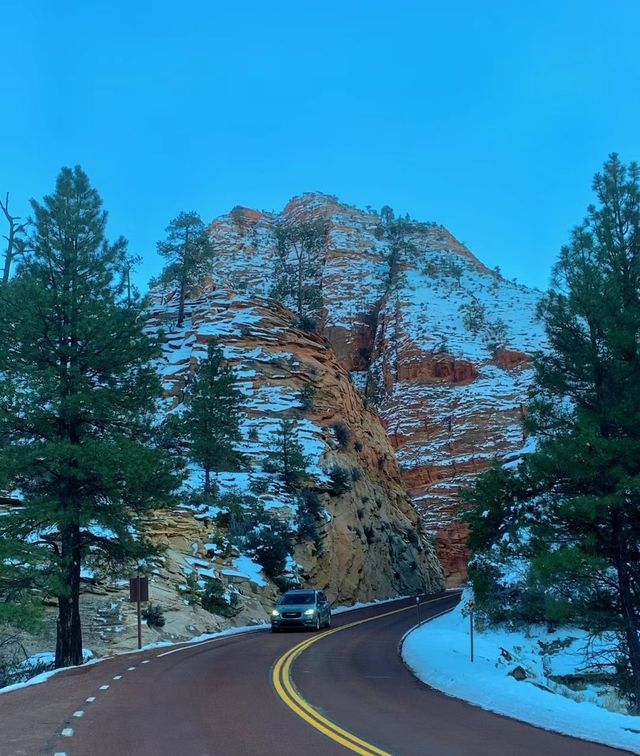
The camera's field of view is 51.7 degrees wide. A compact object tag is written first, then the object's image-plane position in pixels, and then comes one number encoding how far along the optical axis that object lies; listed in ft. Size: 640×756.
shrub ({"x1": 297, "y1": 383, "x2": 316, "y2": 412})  156.46
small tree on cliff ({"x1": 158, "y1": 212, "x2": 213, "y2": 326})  202.08
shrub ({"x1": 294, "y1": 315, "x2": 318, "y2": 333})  191.31
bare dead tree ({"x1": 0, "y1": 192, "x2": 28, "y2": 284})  126.08
